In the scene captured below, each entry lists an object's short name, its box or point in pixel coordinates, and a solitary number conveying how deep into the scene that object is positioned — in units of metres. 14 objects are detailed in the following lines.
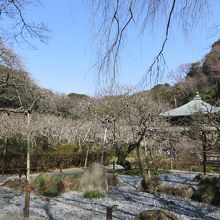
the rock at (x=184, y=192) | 6.17
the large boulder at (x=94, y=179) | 6.39
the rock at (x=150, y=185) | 6.49
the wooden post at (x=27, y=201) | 4.22
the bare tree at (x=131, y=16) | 1.94
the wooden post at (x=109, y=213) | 3.10
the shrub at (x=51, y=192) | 6.10
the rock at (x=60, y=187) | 6.37
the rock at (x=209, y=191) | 5.77
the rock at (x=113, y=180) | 7.20
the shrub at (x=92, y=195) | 5.94
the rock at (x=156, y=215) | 3.92
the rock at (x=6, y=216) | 4.26
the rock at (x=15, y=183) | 7.12
